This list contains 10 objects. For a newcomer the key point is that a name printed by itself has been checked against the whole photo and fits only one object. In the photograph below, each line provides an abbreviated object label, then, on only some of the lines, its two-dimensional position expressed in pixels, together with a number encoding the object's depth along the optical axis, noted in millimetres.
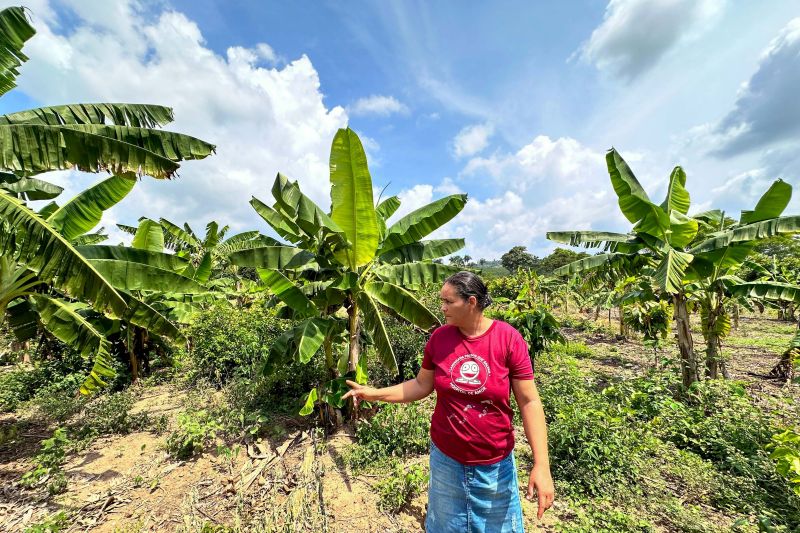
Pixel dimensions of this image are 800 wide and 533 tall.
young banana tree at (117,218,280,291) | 7057
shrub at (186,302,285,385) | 7688
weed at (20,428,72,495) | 4129
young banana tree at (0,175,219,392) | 4348
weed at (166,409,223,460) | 4871
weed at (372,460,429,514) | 3760
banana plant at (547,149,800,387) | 5586
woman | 2150
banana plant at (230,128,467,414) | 4461
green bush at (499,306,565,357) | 6758
